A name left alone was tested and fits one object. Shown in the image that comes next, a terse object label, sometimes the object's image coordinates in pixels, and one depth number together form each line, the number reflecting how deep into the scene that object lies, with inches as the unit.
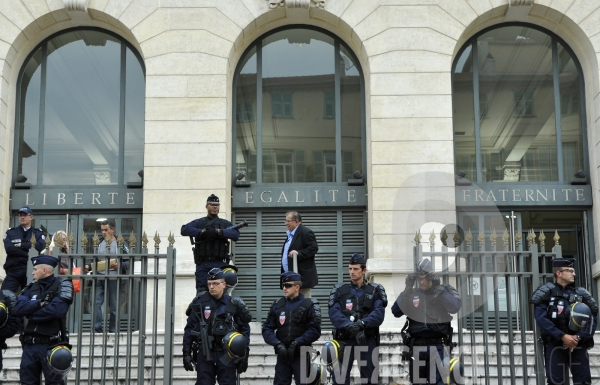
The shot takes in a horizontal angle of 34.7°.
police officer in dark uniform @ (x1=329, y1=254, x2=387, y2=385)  466.3
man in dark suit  540.4
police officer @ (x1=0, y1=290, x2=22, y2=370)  464.1
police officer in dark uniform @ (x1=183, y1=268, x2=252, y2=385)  457.7
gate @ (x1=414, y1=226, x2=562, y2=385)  461.1
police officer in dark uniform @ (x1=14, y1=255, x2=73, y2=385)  455.8
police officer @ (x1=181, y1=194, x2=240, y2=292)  525.3
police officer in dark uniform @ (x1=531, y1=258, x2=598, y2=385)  462.9
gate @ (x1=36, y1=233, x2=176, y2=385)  465.4
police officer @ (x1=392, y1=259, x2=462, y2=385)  461.4
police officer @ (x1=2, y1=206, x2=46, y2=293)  570.6
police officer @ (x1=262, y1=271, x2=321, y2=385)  462.0
